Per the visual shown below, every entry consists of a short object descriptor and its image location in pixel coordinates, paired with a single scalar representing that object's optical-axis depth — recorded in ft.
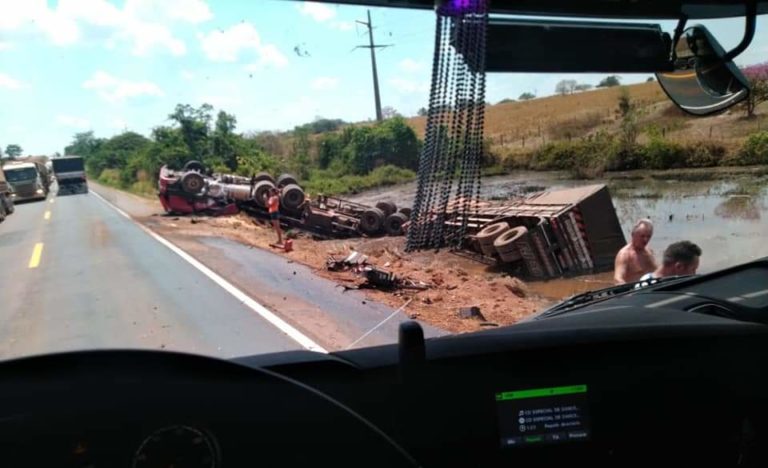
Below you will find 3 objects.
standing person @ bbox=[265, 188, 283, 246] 55.88
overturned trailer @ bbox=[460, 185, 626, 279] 39.32
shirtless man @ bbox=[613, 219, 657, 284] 19.94
